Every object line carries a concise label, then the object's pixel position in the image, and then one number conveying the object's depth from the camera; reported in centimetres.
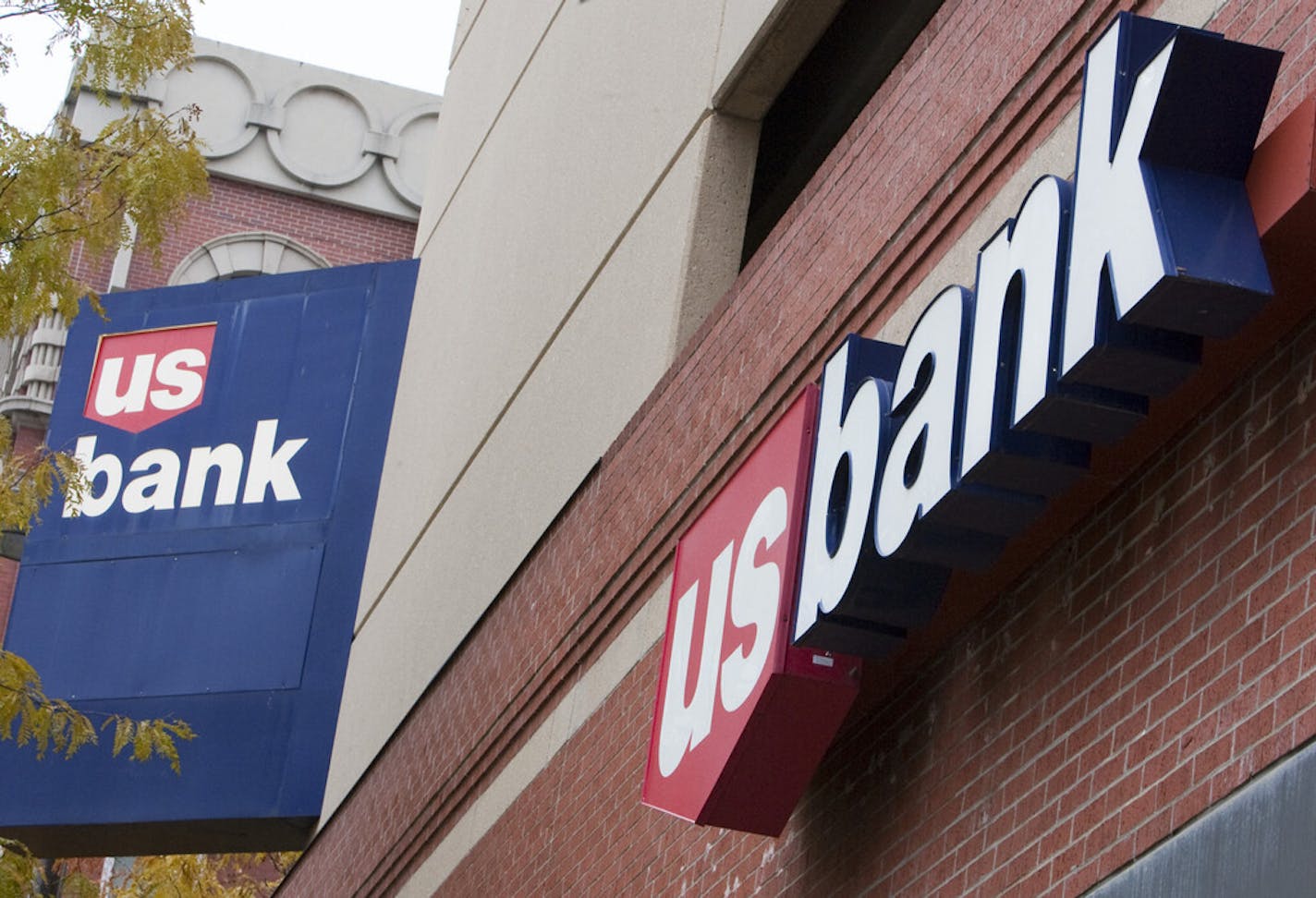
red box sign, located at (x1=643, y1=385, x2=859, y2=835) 705
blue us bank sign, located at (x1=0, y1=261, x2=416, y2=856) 1622
